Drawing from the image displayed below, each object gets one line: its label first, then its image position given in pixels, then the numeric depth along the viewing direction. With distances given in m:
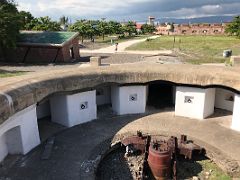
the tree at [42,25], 35.62
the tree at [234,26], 41.47
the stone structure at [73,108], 12.72
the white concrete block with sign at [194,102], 13.22
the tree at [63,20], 62.95
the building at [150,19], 102.20
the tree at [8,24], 20.76
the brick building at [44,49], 22.47
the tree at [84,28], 39.74
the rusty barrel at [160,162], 9.40
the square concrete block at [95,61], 15.97
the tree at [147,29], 64.53
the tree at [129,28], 51.67
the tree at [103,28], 43.82
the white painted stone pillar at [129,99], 13.90
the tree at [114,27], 46.76
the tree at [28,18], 37.07
